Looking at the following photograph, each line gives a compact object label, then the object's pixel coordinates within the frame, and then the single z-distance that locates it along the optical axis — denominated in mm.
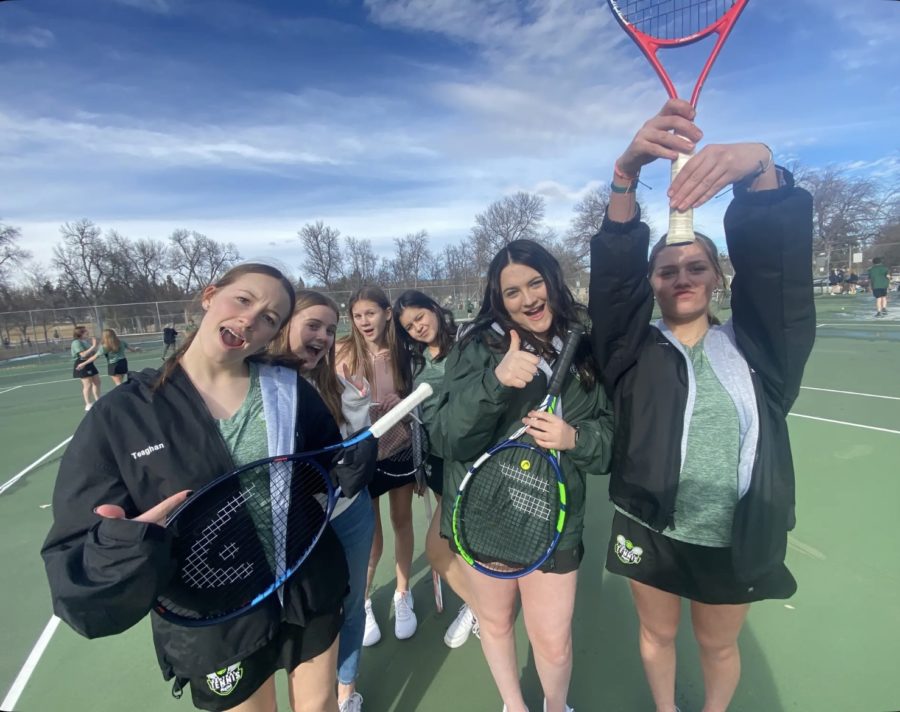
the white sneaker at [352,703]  2328
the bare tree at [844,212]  35469
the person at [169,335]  16312
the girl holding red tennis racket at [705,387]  1601
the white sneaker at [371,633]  2799
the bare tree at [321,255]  50219
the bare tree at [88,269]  45906
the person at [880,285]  16875
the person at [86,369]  9852
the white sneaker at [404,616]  2826
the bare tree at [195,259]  54656
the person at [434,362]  2742
